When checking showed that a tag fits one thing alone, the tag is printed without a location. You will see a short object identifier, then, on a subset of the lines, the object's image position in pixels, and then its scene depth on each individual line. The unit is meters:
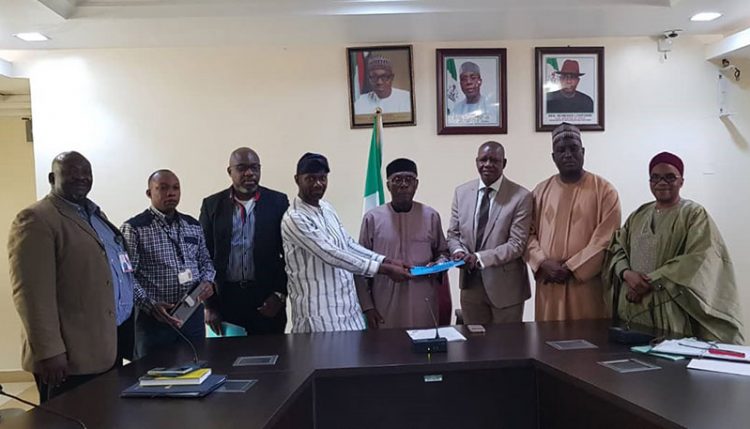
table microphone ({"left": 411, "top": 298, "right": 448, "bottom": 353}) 2.05
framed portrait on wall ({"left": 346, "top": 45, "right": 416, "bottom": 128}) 4.14
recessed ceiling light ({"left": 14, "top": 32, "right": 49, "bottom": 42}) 3.48
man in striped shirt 2.54
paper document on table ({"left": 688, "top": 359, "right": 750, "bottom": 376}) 1.68
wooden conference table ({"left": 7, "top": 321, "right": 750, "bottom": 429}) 1.46
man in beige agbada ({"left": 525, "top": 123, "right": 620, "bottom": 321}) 2.74
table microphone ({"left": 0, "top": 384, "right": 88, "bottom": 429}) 1.36
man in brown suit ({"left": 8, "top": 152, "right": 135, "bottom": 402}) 2.03
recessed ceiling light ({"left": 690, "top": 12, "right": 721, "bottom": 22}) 3.58
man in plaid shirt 2.54
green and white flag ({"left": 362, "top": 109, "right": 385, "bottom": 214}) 3.95
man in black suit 2.89
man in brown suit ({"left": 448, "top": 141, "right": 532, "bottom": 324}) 2.89
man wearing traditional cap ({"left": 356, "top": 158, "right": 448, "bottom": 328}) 2.81
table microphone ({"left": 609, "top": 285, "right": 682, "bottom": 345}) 2.04
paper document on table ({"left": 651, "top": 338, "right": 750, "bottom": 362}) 1.81
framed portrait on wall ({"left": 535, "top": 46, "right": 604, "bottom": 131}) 4.23
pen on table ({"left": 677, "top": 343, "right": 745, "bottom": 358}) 1.81
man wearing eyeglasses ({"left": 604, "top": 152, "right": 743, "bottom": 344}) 2.29
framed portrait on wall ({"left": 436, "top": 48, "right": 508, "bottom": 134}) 4.19
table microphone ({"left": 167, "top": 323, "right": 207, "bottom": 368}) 1.92
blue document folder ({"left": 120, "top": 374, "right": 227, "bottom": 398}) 1.60
